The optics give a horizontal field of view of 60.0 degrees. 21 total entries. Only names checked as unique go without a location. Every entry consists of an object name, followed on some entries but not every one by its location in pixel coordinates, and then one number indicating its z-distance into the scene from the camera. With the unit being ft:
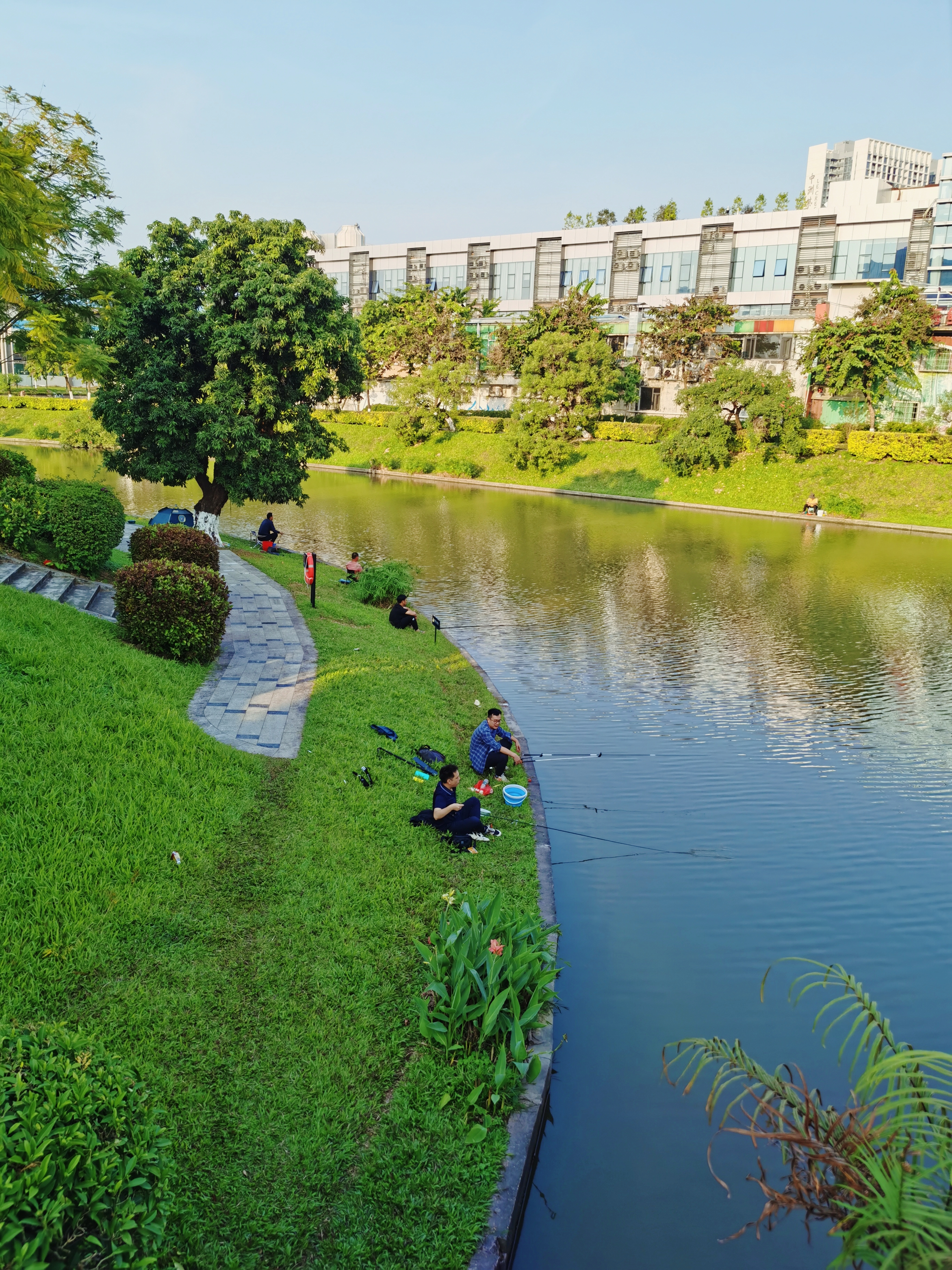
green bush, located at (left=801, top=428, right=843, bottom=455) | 139.44
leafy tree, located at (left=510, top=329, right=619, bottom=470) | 156.46
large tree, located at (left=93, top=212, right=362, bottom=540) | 68.08
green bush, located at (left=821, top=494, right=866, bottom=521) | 125.08
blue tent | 70.74
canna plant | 20.25
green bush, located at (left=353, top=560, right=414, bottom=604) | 65.57
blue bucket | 33.55
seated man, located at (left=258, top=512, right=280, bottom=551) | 77.20
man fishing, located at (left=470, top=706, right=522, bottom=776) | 36.01
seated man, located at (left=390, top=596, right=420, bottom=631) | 57.36
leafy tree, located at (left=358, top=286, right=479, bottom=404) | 187.62
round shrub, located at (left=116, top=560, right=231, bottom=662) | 39.86
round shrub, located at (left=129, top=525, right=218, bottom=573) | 49.08
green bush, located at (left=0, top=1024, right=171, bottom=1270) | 11.02
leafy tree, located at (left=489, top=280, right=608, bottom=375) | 165.37
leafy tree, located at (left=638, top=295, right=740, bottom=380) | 164.66
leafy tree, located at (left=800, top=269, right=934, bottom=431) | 136.15
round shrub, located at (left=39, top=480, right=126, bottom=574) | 49.49
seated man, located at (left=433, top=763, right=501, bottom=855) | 29.94
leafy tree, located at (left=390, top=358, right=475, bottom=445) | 175.32
